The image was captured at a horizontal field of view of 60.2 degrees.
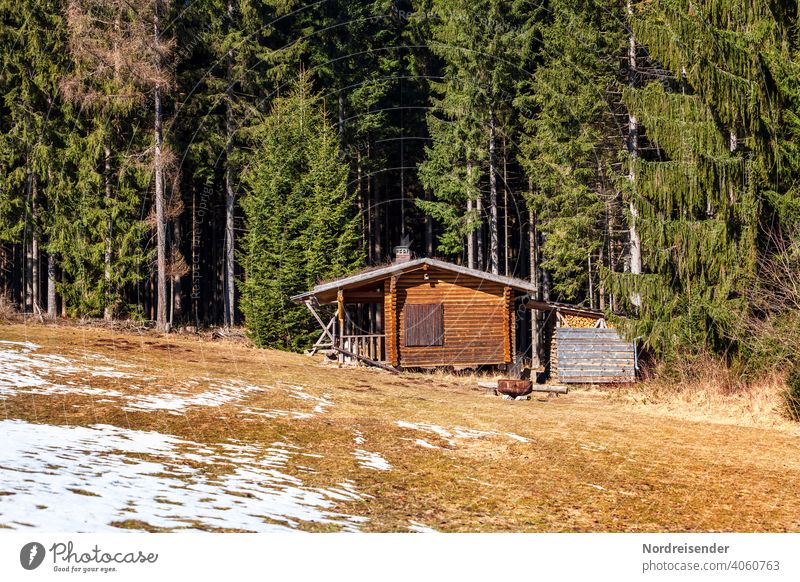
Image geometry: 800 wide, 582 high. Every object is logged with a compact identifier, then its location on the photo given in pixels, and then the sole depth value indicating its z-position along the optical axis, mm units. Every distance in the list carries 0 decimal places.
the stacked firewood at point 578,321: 30062
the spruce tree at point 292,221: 33406
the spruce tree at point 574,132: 29625
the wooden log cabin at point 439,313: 28359
